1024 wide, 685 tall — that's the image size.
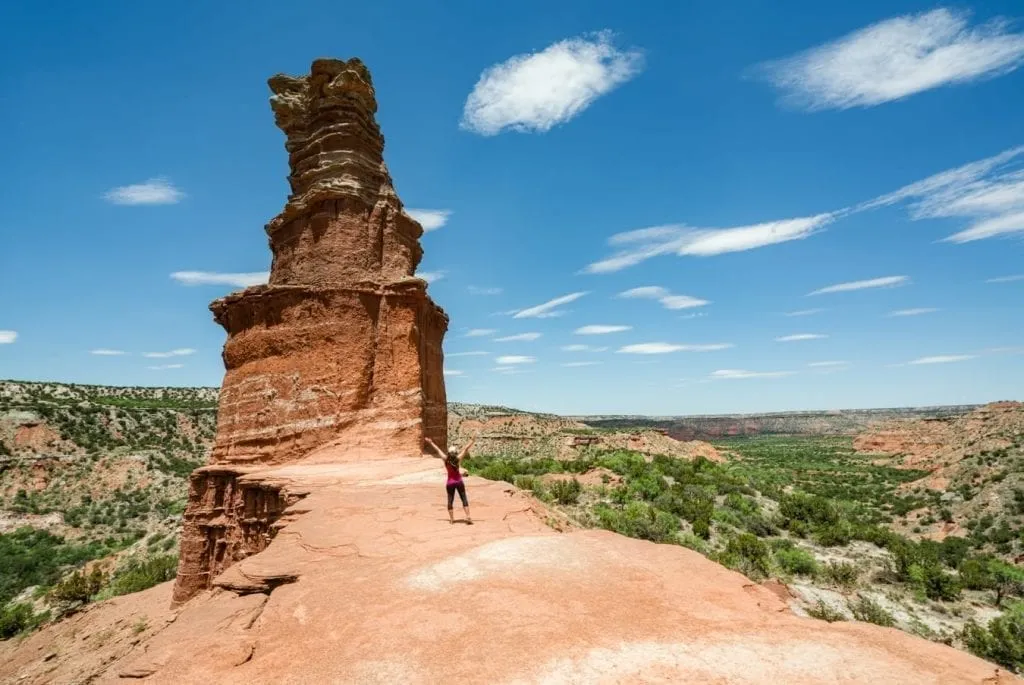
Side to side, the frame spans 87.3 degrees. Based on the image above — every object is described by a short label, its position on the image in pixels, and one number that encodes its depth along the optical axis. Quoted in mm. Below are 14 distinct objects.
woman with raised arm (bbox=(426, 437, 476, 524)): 8938
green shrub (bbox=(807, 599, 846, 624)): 15705
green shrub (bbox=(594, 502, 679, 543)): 23469
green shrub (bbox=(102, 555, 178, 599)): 23609
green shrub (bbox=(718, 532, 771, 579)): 21333
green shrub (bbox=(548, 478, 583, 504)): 29417
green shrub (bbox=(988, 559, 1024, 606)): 21938
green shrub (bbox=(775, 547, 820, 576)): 22547
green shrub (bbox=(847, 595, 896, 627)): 17312
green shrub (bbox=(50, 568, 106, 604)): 23609
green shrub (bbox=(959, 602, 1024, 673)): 15438
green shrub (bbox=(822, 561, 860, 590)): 21641
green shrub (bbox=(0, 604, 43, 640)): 23359
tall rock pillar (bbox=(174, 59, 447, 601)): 14750
